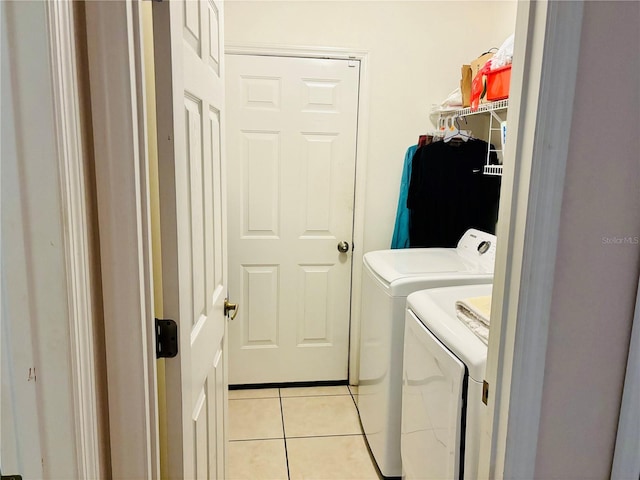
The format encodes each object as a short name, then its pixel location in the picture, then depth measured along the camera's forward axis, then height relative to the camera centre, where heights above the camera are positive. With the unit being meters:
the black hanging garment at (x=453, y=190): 2.62 -0.11
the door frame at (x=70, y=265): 0.67 -0.16
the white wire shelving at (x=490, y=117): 2.10 +0.28
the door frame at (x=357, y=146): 2.60 +0.12
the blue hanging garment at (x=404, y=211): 2.74 -0.24
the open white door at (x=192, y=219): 0.91 -0.13
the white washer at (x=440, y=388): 1.39 -0.69
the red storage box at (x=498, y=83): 2.01 +0.37
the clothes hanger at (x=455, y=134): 2.62 +0.19
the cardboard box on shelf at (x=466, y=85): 2.42 +0.43
